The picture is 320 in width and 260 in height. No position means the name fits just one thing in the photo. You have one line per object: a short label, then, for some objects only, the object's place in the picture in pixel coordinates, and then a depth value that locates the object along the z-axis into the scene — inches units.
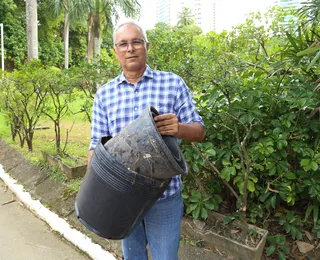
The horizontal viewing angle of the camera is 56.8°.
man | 68.5
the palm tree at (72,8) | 634.2
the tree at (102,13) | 649.6
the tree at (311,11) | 89.3
